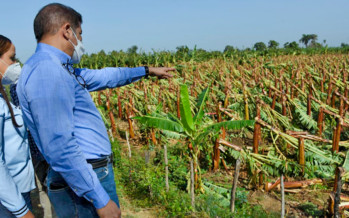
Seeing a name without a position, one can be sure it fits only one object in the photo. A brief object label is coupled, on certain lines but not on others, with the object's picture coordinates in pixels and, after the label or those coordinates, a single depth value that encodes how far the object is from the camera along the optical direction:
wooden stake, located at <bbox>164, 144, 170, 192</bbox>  3.80
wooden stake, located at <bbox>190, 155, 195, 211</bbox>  3.23
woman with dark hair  1.74
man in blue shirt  1.25
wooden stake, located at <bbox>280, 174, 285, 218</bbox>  2.86
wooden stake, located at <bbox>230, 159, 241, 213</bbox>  3.14
